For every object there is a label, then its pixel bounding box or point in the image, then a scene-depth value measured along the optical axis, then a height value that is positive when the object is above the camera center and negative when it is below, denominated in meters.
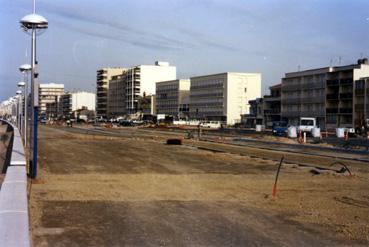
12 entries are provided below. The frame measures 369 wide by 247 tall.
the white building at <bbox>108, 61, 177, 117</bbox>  197.25 +9.06
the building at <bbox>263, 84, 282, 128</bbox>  141.88 +1.35
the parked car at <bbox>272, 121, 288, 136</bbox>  72.19 -2.17
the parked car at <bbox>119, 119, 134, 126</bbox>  124.16 -2.67
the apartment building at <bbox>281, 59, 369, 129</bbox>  115.38 +3.96
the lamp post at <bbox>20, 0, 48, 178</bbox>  15.69 +0.92
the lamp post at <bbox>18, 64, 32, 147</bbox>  30.46 +0.90
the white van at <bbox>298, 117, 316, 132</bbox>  73.38 -1.35
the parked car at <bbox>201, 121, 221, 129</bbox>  127.76 -2.89
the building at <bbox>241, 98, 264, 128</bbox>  145.12 -0.41
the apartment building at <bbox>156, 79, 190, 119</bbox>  183.12 +4.11
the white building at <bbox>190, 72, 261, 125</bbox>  166.00 +4.84
